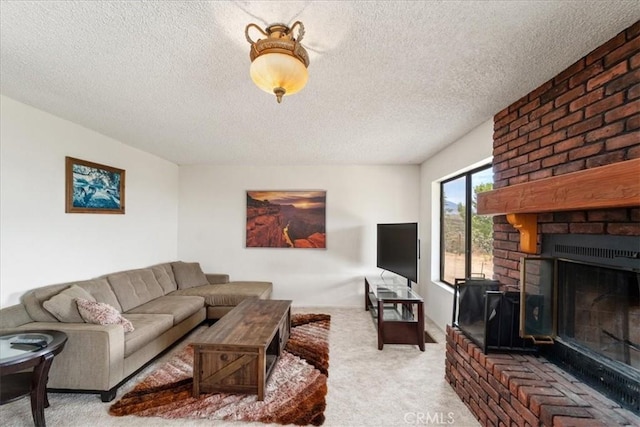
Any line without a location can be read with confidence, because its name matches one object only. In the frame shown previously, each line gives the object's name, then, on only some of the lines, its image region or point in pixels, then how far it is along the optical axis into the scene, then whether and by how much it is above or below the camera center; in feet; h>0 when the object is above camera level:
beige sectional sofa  7.25 -3.47
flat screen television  11.55 -1.49
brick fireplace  4.76 +1.00
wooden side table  5.73 -3.05
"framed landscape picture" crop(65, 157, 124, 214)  9.93 +0.94
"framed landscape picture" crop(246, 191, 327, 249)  15.90 -0.29
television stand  10.50 -4.02
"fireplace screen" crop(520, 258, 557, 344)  6.15 -1.79
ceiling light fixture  4.66 +2.49
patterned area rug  6.77 -4.66
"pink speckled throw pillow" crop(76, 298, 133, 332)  7.80 -2.75
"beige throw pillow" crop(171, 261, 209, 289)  14.19 -3.05
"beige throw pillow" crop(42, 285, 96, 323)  7.89 -2.59
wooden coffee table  7.29 -3.78
